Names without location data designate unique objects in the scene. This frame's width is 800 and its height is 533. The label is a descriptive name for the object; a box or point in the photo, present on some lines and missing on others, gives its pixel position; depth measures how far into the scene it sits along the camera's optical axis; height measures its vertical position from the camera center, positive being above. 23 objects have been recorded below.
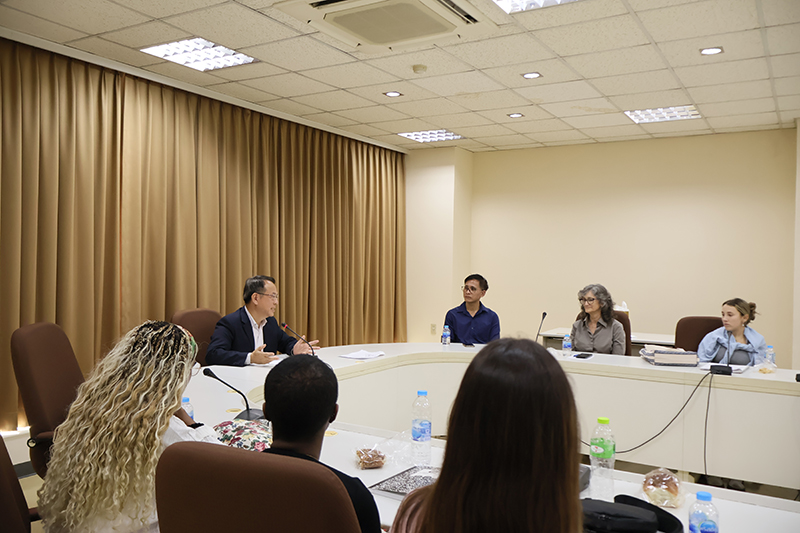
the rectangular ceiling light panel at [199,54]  3.77 +1.30
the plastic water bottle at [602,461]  1.75 -0.64
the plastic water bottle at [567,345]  4.09 -0.58
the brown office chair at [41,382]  2.18 -0.48
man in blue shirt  4.56 -0.47
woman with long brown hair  0.83 -0.27
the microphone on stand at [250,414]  2.26 -0.60
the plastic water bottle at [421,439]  2.01 -0.63
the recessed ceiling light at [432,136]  6.29 +1.28
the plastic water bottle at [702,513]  1.46 -0.62
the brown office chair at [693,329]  4.36 -0.51
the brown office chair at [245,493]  0.91 -0.37
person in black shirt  1.33 -0.33
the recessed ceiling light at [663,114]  5.15 +1.27
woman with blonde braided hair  1.41 -0.44
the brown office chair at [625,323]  4.61 -0.49
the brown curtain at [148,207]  3.64 +0.36
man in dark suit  3.43 -0.43
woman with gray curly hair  4.32 -0.49
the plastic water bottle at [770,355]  3.79 -0.60
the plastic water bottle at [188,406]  2.29 -0.58
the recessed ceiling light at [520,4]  3.02 +1.27
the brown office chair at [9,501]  1.32 -0.55
